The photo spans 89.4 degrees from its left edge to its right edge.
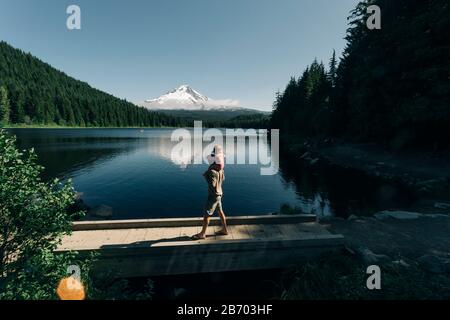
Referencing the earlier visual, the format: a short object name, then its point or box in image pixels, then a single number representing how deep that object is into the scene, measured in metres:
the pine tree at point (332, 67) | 65.50
